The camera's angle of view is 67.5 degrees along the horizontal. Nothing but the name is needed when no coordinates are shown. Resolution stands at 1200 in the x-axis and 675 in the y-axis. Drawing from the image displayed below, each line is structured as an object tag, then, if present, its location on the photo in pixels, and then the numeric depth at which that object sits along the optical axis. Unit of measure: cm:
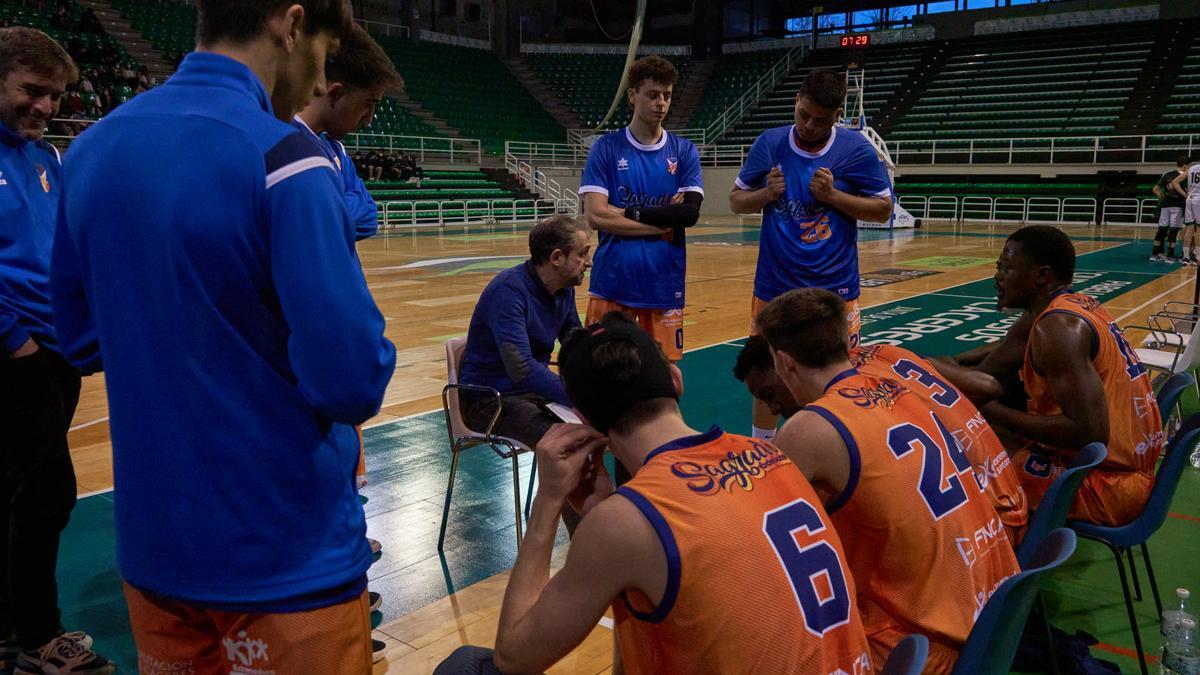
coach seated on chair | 338
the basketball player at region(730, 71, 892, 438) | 386
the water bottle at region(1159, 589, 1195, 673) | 267
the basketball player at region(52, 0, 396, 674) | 113
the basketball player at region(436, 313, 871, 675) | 135
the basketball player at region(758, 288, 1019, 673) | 189
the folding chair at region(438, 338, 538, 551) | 341
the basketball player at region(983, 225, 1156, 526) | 286
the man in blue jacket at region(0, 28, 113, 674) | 237
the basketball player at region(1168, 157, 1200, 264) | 1170
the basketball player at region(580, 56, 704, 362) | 380
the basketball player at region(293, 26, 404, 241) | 224
